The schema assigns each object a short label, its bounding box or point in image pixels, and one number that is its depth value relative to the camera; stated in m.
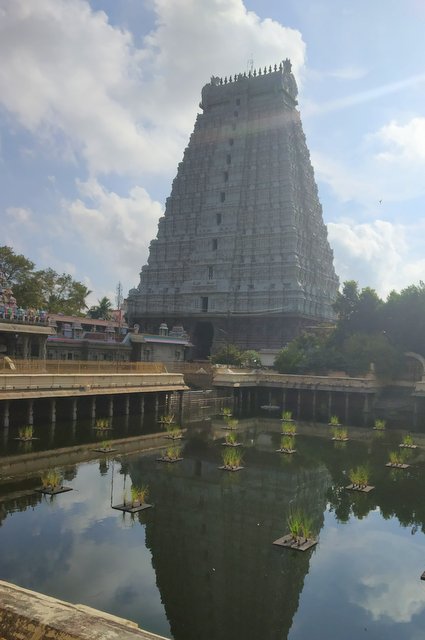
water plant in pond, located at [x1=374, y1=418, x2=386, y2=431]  41.41
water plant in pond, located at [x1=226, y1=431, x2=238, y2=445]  31.79
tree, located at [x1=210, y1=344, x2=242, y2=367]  62.03
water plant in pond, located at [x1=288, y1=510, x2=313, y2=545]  16.17
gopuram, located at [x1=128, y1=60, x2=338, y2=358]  71.00
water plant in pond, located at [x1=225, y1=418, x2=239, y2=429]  38.50
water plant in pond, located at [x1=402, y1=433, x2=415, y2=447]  33.41
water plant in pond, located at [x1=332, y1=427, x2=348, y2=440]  36.00
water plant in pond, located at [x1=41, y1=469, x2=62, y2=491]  20.59
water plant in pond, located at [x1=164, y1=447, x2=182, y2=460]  26.89
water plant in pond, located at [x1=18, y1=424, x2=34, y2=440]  29.36
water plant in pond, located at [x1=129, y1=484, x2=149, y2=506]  18.81
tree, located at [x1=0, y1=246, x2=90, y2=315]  62.69
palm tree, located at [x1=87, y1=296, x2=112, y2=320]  92.31
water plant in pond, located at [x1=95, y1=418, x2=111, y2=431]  34.22
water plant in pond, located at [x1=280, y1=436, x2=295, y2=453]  30.67
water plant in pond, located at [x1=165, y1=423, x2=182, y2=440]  33.75
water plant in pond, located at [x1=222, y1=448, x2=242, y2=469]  25.61
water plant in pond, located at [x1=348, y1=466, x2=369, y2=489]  22.95
